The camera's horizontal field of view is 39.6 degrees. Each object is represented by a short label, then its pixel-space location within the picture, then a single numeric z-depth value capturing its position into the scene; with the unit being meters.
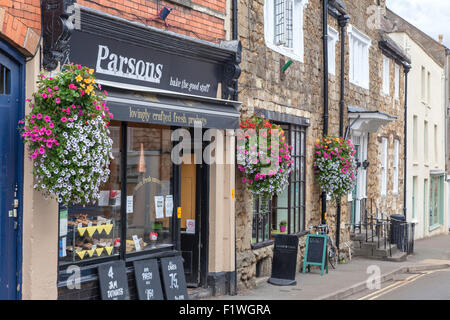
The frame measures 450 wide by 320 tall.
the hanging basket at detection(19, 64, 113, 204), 6.60
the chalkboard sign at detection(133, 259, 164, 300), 8.80
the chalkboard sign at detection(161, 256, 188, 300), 9.34
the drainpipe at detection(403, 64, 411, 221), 24.09
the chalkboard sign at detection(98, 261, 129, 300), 8.10
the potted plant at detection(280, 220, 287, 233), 13.37
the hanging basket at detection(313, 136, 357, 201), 14.59
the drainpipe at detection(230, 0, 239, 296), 10.80
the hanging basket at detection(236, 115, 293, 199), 10.87
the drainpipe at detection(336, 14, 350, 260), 16.59
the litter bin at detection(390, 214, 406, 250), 18.20
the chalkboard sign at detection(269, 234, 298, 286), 11.84
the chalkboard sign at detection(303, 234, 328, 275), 13.51
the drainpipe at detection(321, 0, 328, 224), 15.12
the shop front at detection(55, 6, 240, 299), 7.96
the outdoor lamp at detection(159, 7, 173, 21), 8.98
